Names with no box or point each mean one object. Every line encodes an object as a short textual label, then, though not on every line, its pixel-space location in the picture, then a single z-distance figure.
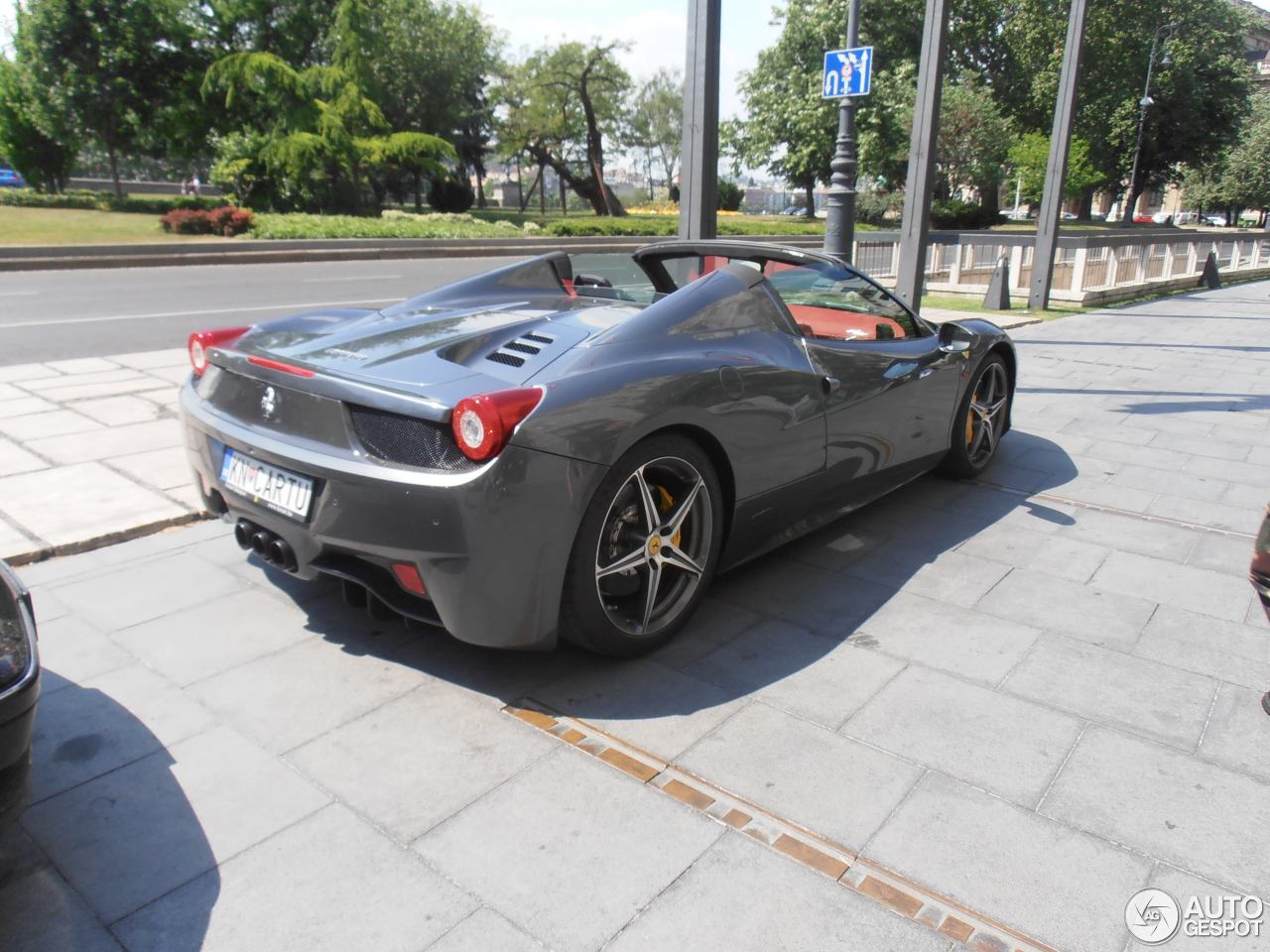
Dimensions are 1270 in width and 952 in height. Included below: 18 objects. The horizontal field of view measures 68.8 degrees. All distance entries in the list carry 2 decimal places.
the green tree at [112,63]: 30.75
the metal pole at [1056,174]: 14.04
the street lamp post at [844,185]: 8.96
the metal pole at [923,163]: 9.51
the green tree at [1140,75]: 41.44
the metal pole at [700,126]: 5.68
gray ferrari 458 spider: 2.65
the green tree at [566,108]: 44.97
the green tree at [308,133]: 30.32
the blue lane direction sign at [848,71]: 8.40
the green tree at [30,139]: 33.72
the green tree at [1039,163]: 38.06
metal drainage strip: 2.04
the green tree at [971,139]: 36.47
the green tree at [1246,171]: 51.62
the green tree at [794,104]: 40.56
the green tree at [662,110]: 67.94
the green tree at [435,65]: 43.81
